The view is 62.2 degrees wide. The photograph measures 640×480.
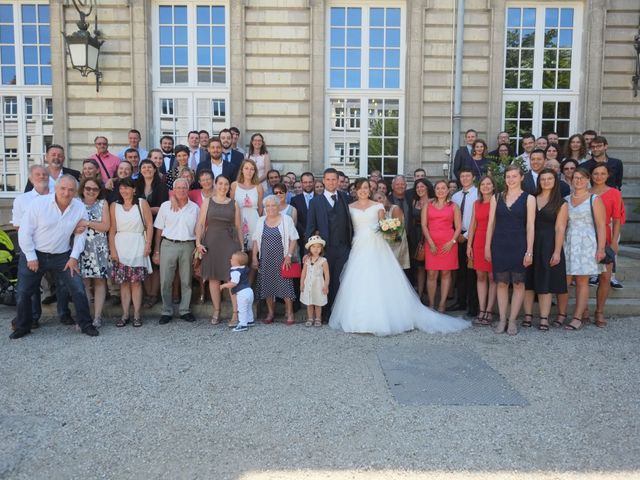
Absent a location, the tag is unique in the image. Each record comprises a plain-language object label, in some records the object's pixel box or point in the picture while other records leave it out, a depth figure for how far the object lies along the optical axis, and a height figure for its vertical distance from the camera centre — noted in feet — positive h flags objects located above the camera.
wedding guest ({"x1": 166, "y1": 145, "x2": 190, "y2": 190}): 23.38 +0.35
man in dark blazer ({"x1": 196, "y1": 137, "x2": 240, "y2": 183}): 24.12 +0.34
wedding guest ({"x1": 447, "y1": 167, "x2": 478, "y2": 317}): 22.48 -3.44
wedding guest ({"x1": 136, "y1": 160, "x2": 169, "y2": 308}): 21.62 -0.96
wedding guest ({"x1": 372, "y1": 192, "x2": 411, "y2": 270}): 22.21 -2.82
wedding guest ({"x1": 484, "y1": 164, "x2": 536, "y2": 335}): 19.62 -2.44
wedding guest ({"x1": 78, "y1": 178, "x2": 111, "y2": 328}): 20.13 -2.77
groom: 21.48 -2.19
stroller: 23.25 -4.48
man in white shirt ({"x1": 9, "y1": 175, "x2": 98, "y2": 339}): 18.72 -2.76
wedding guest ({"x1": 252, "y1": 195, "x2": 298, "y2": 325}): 21.11 -3.18
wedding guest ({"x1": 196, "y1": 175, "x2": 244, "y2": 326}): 20.86 -2.44
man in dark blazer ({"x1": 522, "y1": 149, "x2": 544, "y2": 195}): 23.21 +0.21
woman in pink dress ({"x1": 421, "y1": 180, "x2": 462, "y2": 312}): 21.94 -2.40
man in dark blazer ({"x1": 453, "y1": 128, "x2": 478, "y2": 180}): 28.91 +1.03
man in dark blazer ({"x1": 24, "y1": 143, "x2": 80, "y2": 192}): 21.76 +0.27
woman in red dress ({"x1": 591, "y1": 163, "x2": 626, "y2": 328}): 20.85 -1.59
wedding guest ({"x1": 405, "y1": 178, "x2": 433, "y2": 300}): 23.08 -2.35
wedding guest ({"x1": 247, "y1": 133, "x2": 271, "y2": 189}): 28.17 +0.84
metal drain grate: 13.94 -5.89
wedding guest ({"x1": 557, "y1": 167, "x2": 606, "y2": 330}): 20.20 -2.40
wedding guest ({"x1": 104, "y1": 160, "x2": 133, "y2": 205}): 21.25 -0.25
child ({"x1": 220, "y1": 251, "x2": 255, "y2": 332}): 20.44 -4.54
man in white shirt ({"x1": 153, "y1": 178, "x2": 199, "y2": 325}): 20.95 -2.69
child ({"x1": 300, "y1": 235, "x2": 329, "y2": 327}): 20.79 -4.10
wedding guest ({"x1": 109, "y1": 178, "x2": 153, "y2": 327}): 20.53 -2.57
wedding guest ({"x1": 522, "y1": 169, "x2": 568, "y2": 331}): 19.69 -2.54
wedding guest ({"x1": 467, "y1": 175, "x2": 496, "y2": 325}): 20.85 -2.89
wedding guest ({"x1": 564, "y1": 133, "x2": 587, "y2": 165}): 26.97 +1.39
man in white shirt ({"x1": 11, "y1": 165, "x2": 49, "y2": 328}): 19.25 -0.87
